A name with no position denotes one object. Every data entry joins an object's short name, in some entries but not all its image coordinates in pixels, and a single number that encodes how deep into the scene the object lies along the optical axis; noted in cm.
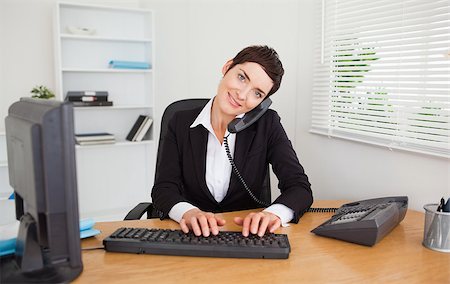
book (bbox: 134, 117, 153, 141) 369
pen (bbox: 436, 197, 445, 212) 126
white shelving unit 354
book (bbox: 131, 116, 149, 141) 369
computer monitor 84
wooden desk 105
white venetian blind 166
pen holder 123
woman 163
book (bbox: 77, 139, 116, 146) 343
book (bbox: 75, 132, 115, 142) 345
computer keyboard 116
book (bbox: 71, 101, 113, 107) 339
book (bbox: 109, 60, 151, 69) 354
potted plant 330
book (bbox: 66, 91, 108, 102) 341
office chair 176
